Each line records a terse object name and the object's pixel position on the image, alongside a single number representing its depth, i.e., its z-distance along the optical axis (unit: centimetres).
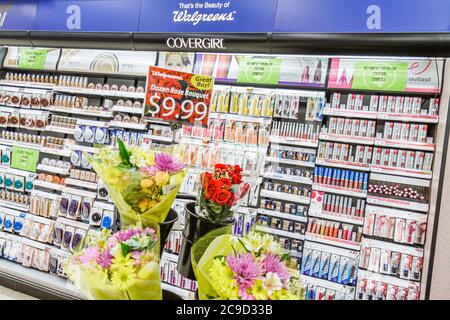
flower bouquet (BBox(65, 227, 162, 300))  94
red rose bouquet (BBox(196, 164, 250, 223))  146
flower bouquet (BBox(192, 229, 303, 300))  90
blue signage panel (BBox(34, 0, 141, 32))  284
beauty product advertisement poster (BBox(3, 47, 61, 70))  484
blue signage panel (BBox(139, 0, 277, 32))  248
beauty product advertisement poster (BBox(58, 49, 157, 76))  436
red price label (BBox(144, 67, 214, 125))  277
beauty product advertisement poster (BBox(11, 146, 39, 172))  486
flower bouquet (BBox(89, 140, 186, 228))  133
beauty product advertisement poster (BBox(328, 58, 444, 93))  333
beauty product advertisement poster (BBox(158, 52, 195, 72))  416
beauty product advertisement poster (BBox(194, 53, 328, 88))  373
